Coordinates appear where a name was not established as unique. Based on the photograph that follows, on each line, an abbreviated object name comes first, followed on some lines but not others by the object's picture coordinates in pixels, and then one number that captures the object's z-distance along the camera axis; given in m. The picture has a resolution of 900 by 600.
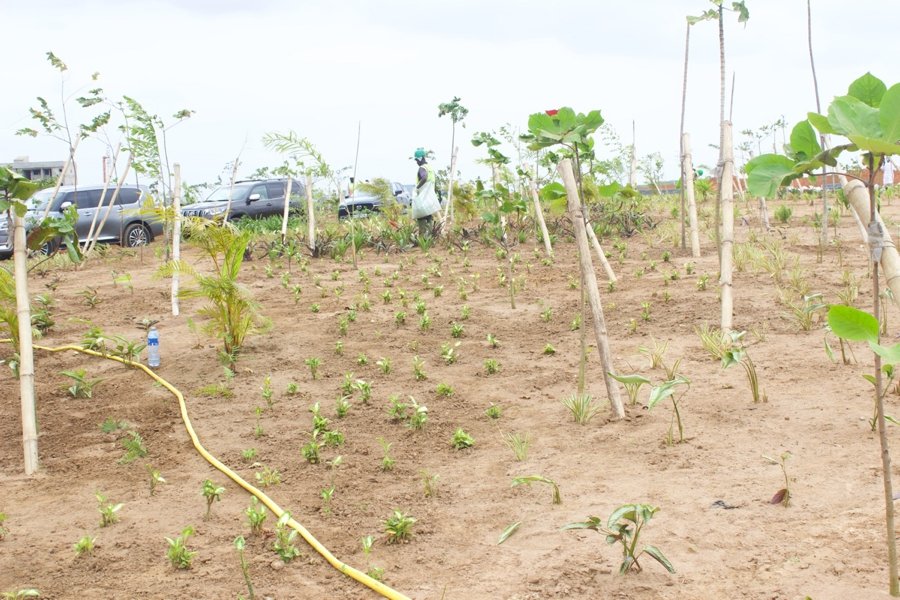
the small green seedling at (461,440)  4.48
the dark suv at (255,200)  18.83
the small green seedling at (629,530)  2.81
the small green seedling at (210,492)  3.73
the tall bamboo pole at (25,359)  4.45
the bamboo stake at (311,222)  11.73
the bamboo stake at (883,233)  2.49
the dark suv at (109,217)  15.27
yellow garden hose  3.01
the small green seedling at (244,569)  2.93
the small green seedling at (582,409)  4.58
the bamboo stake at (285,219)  12.02
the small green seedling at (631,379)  3.74
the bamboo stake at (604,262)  8.40
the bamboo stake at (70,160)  11.93
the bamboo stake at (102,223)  12.25
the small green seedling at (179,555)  3.28
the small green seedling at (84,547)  3.44
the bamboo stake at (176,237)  7.51
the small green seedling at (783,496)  3.24
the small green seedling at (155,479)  4.16
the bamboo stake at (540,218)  10.66
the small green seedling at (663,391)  3.49
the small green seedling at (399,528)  3.39
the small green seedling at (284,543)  3.31
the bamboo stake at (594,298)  4.51
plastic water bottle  6.15
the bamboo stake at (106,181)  12.72
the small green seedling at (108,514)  3.76
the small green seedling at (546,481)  3.30
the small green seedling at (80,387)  5.71
